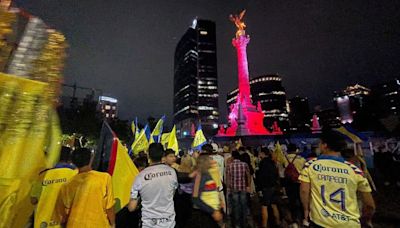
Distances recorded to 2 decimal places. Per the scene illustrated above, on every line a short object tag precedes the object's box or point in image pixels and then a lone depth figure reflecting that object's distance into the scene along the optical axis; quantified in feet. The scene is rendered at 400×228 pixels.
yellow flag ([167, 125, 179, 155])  31.45
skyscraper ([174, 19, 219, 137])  394.93
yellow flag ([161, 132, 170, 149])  39.42
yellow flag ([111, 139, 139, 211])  12.24
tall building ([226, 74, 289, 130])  378.12
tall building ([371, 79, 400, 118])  304.17
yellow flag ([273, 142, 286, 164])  29.96
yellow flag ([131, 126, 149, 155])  30.79
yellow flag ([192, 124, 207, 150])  35.62
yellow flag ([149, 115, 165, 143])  36.11
